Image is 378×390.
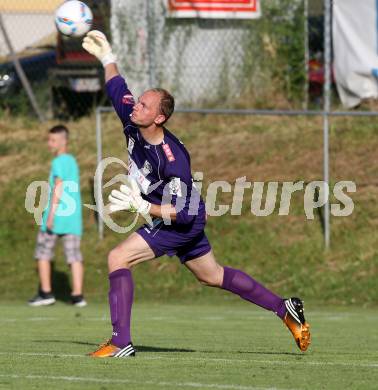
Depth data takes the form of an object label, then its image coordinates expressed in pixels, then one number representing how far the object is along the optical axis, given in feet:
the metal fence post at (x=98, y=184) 52.85
